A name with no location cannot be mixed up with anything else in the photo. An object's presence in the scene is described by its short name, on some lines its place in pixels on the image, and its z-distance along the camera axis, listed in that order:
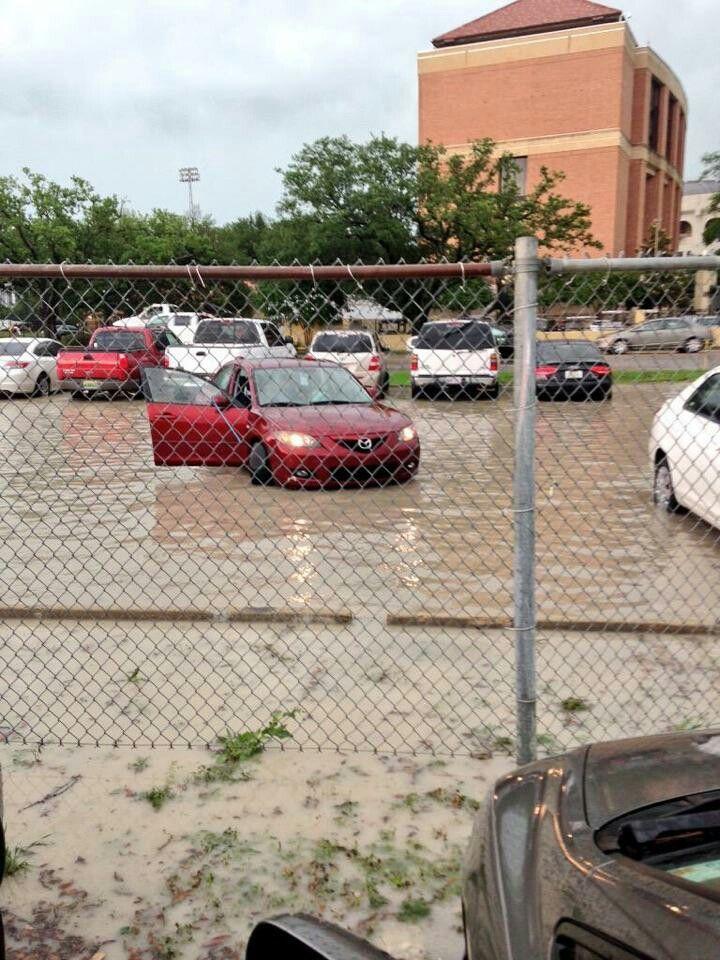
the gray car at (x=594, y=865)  1.51
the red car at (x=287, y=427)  9.36
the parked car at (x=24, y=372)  15.94
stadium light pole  91.25
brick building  49.50
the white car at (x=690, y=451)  7.40
